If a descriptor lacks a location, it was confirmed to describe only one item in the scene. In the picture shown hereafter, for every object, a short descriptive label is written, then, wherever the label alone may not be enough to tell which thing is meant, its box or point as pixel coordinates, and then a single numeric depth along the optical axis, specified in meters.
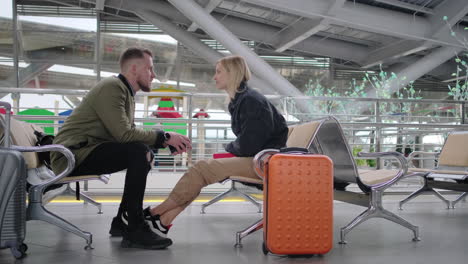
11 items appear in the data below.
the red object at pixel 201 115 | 9.37
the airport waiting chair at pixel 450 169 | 3.95
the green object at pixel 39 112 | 8.38
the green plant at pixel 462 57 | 13.24
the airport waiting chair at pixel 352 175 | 2.87
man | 2.46
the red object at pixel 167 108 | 8.60
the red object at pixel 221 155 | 3.48
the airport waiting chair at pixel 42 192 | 2.39
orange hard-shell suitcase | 2.29
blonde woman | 2.56
